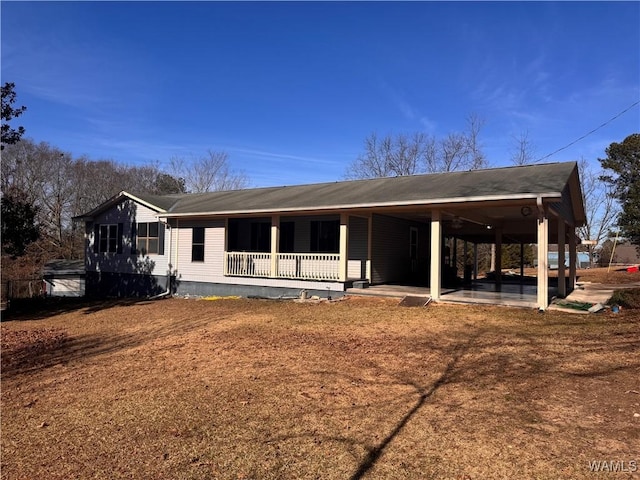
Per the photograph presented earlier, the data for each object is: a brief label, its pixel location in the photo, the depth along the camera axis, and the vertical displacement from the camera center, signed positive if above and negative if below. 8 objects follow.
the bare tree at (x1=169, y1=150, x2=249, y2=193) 43.97 +6.25
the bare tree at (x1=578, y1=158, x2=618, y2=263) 44.62 +2.77
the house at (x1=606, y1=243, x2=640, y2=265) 51.16 -0.10
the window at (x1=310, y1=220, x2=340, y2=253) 15.66 +0.47
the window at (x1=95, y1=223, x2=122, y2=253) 19.72 +0.37
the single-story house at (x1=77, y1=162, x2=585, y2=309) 11.87 +0.72
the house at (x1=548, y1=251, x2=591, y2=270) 38.16 -0.63
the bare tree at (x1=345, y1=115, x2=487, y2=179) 36.13 +7.35
